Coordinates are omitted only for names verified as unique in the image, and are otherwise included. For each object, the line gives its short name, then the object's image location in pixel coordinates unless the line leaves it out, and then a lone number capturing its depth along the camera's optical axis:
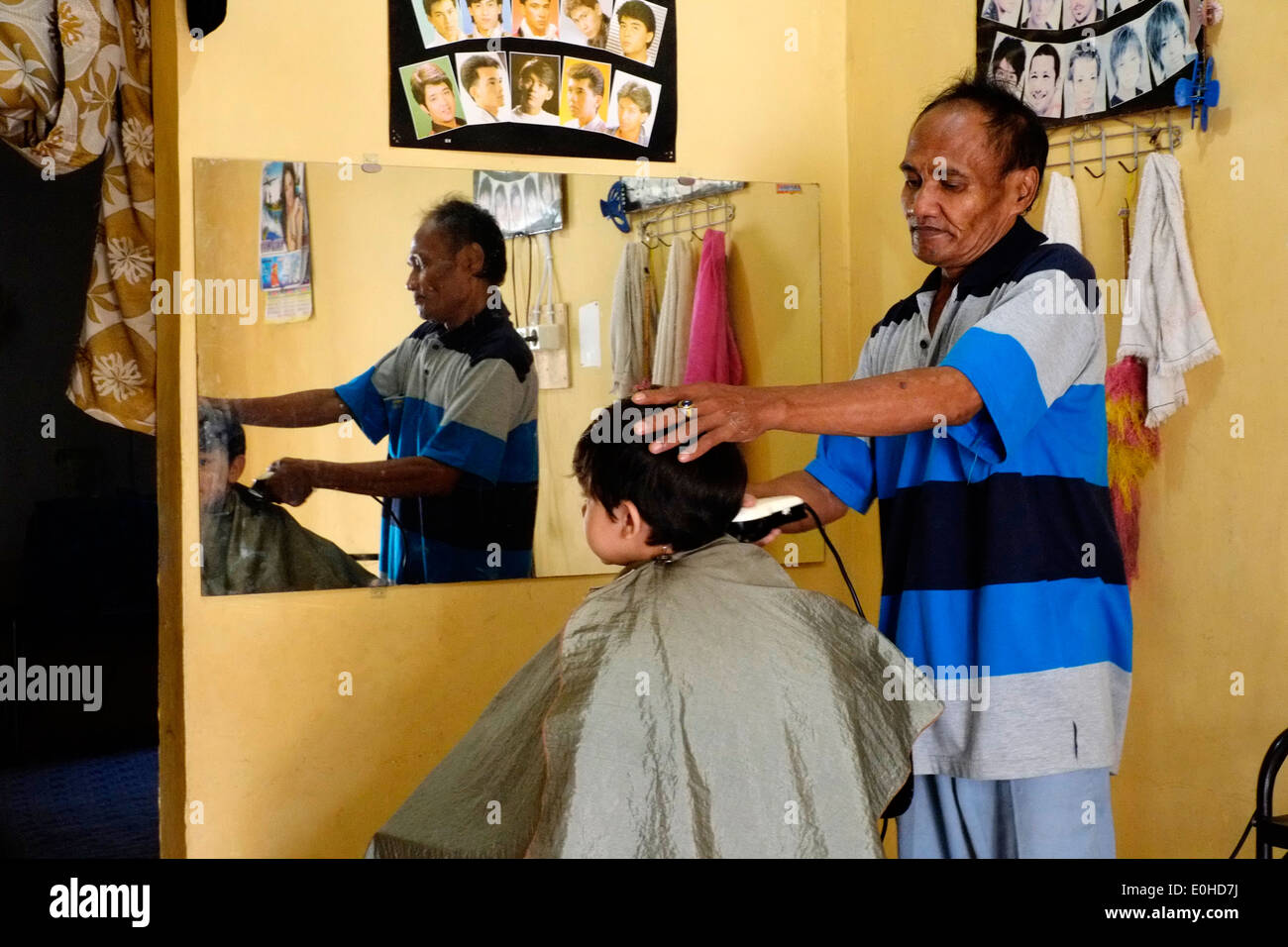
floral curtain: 2.17
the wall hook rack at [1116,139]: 2.03
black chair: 1.45
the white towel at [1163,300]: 1.96
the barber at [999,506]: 1.39
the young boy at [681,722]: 1.35
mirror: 2.30
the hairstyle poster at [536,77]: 2.44
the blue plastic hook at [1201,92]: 1.94
